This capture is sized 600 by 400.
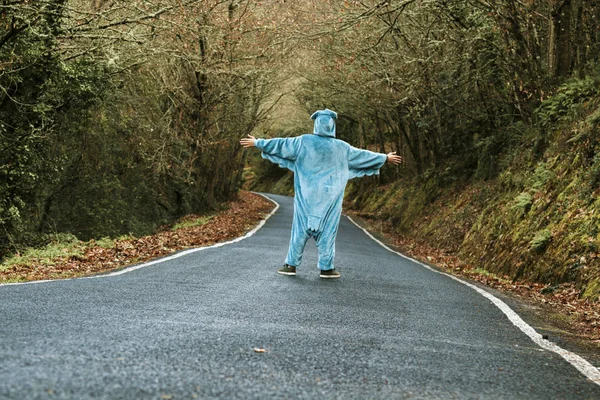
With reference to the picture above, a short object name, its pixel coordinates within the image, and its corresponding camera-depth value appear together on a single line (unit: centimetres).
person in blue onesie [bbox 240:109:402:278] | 952
